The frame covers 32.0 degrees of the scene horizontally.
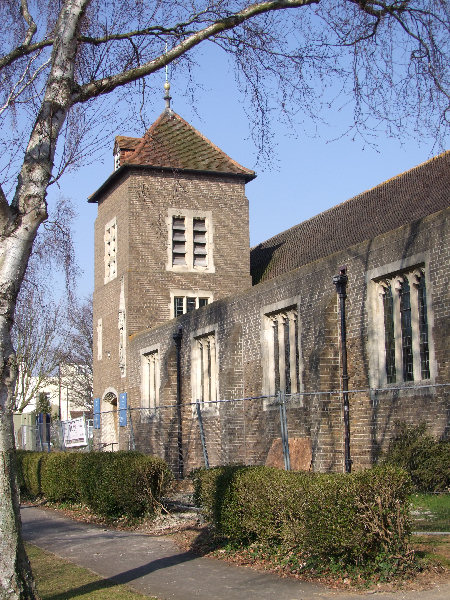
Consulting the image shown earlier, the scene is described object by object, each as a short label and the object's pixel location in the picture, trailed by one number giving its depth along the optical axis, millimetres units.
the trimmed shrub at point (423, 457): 12141
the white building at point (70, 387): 49475
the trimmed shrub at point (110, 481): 12836
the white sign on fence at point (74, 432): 23625
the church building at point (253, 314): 14391
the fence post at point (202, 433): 13941
